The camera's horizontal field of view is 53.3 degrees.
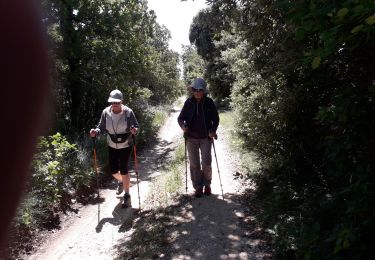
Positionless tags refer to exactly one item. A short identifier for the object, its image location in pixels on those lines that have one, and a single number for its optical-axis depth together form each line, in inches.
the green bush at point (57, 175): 296.7
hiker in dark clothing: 291.4
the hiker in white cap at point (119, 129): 296.4
